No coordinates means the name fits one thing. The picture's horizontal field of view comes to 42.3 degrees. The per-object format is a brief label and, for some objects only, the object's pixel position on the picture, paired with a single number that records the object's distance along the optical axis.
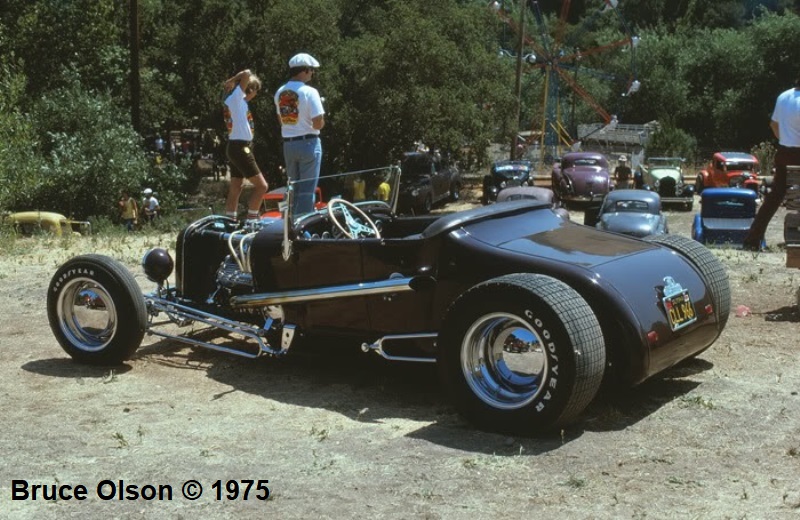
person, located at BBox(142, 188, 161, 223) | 25.97
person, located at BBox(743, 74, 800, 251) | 10.55
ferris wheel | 46.94
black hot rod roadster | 5.47
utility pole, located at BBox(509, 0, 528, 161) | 37.44
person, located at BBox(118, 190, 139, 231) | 24.58
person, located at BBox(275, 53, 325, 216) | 8.88
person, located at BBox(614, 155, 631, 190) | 28.52
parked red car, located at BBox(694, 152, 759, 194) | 29.31
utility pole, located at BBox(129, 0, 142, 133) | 28.53
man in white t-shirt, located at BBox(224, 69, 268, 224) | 9.59
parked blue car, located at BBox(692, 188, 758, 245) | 17.64
